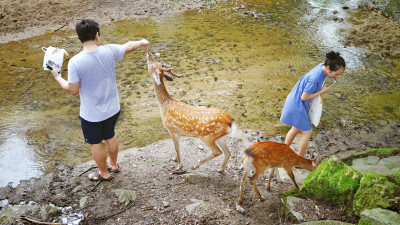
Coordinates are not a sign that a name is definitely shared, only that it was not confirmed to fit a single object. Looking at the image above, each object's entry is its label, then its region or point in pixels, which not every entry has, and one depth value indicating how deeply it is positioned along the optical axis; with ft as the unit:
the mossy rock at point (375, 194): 9.58
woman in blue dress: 12.13
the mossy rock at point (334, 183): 10.46
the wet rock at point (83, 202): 12.00
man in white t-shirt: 10.29
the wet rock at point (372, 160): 13.79
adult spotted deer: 12.98
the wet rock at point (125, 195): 12.09
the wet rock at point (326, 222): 9.41
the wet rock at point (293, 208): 10.36
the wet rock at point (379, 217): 8.57
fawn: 11.70
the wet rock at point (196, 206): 11.37
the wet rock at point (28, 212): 10.93
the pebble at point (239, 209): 11.81
